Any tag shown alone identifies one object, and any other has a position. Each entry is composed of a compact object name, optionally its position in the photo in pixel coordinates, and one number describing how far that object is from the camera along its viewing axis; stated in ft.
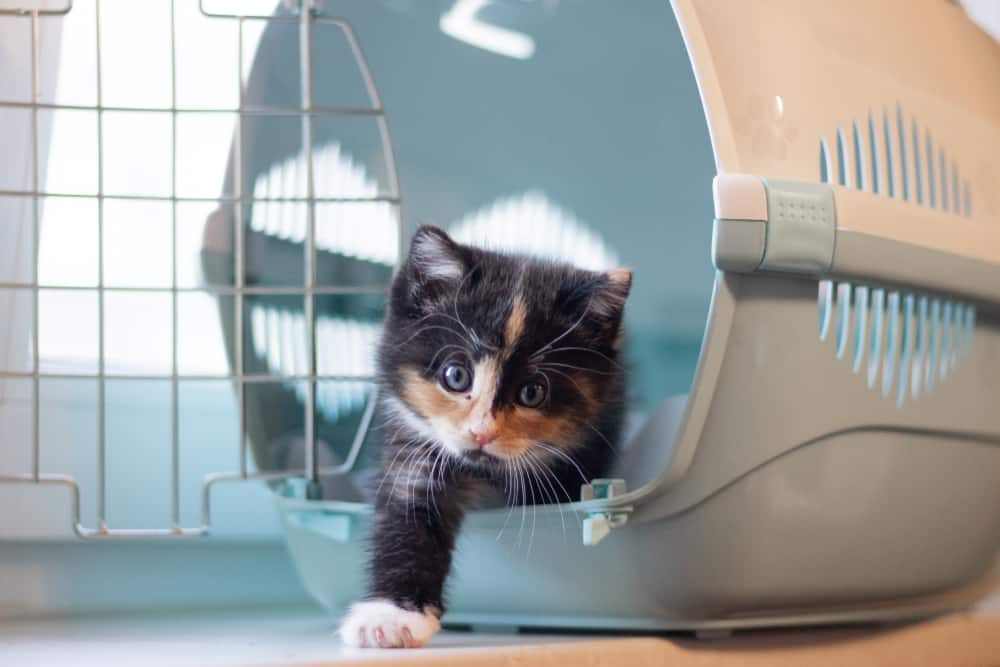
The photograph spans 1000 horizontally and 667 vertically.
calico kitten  2.38
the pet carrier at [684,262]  2.18
